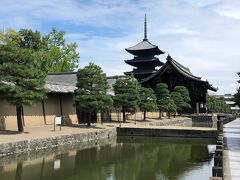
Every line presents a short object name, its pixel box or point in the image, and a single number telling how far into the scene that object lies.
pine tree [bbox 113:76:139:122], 23.19
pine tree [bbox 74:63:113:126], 19.01
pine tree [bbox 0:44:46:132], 13.95
